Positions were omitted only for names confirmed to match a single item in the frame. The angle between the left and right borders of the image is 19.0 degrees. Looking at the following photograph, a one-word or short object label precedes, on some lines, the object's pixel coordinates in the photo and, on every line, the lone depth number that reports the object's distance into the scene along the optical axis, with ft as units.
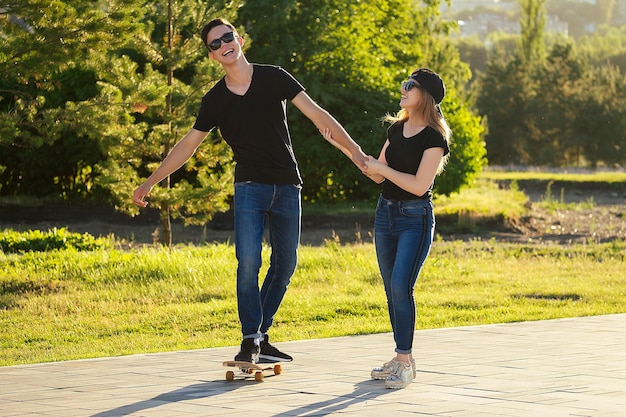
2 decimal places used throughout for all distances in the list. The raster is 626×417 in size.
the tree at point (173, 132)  85.25
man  36.69
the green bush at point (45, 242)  83.52
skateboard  35.43
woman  35.64
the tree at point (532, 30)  331.35
